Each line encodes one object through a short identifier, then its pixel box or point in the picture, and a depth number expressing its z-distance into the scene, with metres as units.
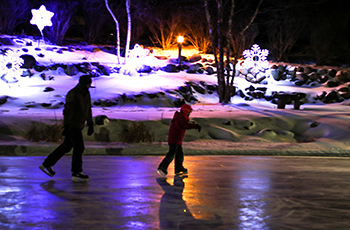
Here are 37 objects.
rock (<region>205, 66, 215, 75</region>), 31.41
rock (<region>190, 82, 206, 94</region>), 27.30
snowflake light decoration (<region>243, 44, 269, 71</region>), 32.16
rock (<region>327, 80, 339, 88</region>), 31.14
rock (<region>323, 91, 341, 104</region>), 28.04
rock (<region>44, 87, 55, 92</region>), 23.78
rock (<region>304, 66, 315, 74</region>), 33.41
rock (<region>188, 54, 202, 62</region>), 33.66
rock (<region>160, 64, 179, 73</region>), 30.19
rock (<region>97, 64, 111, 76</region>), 28.22
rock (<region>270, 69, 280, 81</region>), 32.53
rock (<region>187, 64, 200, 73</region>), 30.70
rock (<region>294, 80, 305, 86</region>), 31.77
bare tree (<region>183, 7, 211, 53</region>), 36.53
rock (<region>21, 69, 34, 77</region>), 26.09
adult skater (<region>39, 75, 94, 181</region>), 7.63
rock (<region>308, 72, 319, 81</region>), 32.62
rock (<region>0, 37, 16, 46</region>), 30.75
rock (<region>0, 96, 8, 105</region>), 21.73
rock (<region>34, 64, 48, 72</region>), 27.06
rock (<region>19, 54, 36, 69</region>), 27.23
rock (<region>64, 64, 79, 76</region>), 27.02
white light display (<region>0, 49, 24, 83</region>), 25.20
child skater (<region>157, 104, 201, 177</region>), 8.41
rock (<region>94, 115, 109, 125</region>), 13.99
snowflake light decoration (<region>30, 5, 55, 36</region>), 30.97
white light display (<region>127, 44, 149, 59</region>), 31.06
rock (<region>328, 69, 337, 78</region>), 33.16
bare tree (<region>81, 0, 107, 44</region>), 36.36
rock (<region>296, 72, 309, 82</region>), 32.40
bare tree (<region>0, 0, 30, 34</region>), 33.78
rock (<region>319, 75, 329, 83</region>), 32.40
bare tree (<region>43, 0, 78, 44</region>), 34.59
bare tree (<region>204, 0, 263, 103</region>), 23.44
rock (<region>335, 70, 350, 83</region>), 32.41
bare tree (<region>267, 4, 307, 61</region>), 36.22
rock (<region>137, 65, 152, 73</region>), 29.17
